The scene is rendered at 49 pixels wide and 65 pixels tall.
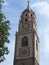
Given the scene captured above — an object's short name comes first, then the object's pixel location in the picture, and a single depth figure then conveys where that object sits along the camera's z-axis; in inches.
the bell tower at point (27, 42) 1037.0
